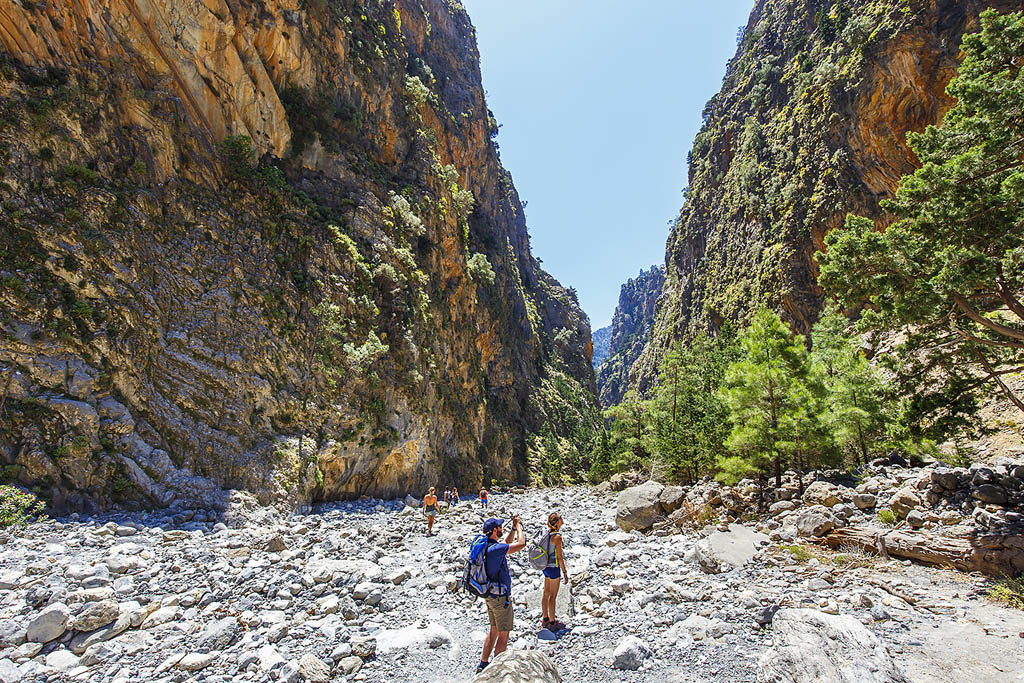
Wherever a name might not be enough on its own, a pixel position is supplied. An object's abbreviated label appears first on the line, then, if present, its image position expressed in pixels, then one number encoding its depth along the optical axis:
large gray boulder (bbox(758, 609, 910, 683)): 4.20
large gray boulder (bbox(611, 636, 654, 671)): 5.03
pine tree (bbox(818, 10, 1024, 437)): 7.78
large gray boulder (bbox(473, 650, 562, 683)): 3.42
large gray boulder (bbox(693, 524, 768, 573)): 8.36
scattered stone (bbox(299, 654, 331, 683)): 4.77
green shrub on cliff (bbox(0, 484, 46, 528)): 8.11
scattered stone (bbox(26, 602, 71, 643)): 4.90
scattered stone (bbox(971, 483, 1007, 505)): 8.02
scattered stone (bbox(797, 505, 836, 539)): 9.22
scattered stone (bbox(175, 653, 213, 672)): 4.80
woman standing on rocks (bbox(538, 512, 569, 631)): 6.29
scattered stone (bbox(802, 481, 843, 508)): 10.78
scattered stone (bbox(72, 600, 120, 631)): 5.16
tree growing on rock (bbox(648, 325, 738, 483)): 20.15
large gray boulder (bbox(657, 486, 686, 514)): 13.89
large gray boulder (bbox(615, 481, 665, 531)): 13.22
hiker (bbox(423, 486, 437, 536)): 13.50
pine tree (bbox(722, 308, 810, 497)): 13.91
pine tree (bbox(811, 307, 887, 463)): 15.02
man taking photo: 5.16
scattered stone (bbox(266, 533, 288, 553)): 9.09
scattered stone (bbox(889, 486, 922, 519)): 9.17
